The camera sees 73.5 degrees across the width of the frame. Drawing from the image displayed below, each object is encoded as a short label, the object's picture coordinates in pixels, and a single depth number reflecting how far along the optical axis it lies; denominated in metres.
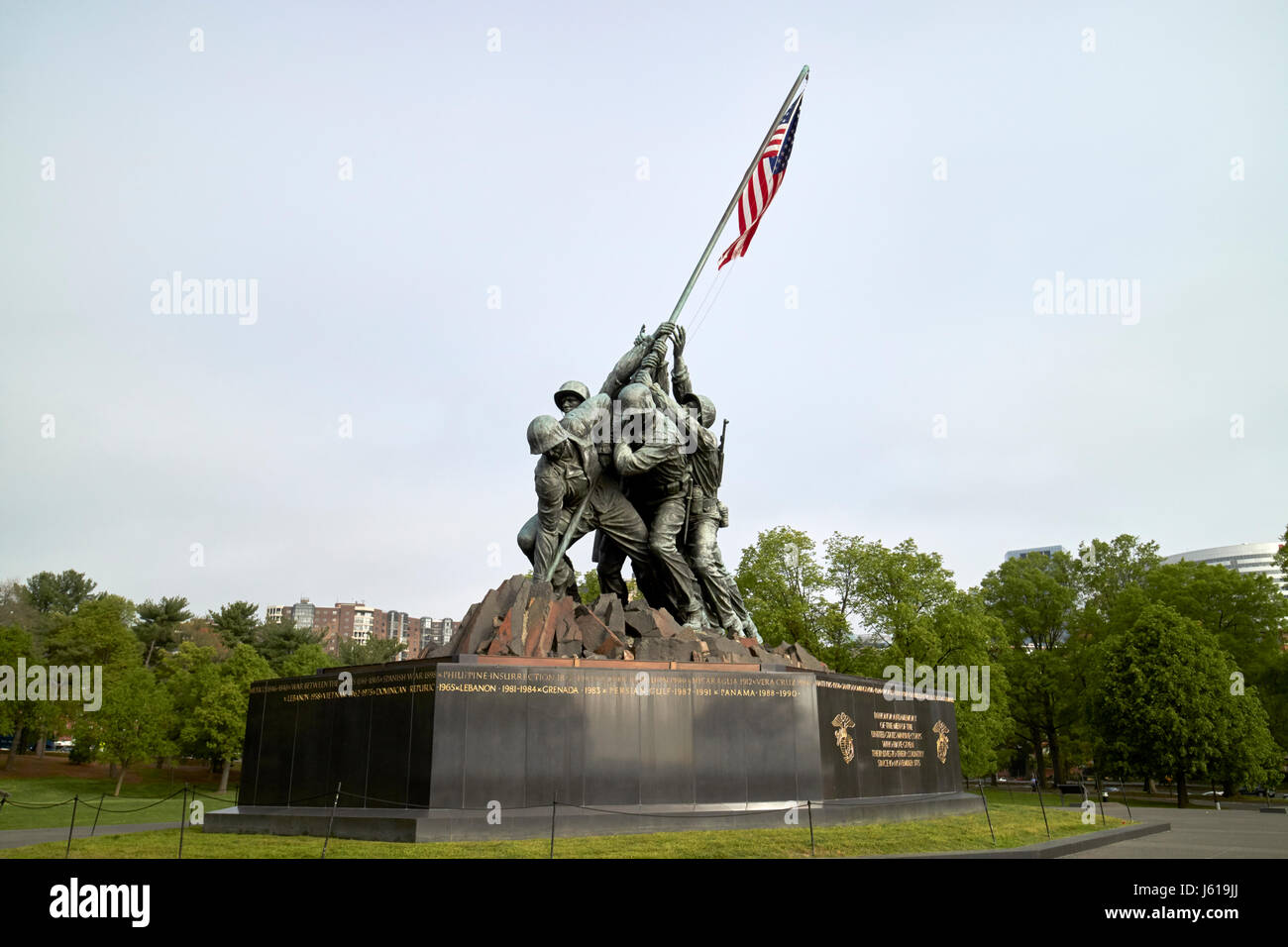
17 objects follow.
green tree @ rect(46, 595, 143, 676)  46.53
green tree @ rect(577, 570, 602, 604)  35.41
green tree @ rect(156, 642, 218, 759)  39.75
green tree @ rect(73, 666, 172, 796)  35.62
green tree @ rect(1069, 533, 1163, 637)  46.03
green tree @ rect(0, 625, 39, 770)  41.09
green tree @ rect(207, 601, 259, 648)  54.28
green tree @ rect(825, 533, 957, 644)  35.31
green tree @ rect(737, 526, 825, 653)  34.03
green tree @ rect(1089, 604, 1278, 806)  30.66
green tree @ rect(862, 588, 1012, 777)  33.09
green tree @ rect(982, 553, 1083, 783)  41.41
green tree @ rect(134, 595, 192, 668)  56.88
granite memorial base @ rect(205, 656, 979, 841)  10.82
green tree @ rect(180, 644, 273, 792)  37.31
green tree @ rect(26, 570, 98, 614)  64.06
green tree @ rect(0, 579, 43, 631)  51.88
